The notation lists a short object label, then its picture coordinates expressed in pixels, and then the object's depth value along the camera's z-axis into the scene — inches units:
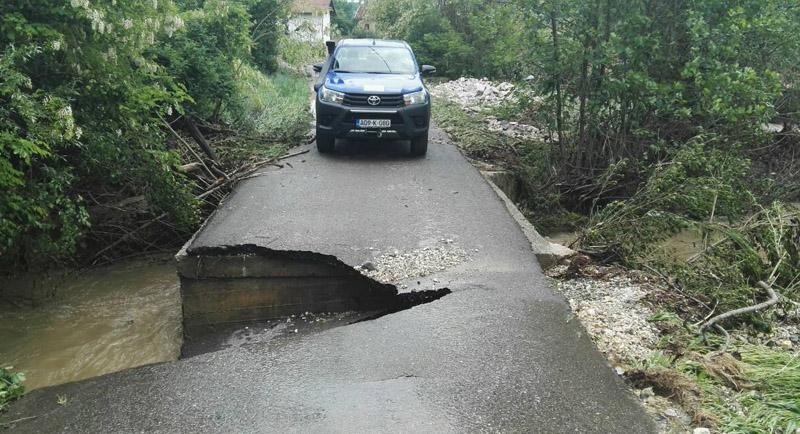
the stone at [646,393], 164.1
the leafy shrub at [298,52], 787.4
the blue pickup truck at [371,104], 396.8
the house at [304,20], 847.3
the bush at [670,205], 273.4
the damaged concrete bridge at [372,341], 157.5
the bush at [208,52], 386.2
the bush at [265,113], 450.9
